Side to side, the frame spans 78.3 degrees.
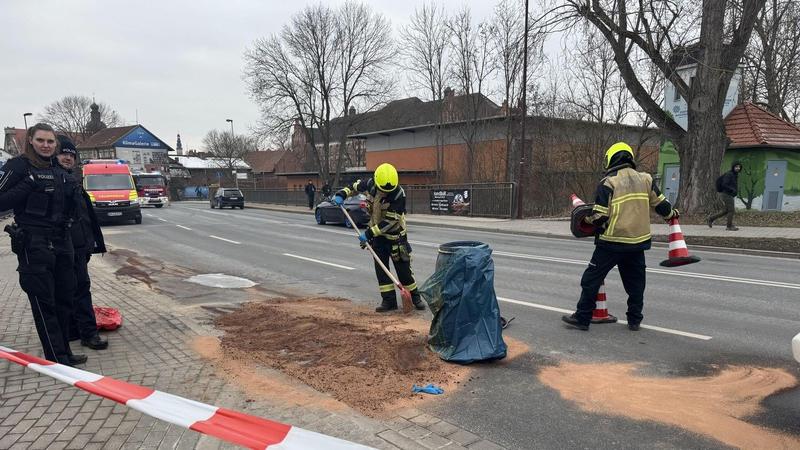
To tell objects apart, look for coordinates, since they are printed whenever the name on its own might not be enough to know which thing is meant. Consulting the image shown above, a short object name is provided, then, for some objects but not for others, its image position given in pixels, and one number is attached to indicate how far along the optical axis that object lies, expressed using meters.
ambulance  19.77
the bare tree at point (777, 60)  24.27
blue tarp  4.31
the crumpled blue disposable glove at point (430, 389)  3.75
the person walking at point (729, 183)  13.17
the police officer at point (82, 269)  4.66
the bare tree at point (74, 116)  71.50
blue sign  73.50
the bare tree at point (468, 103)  30.33
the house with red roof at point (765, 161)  20.98
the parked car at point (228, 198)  38.91
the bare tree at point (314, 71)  37.47
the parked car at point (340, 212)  17.52
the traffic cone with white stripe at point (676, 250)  5.33
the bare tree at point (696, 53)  15.99
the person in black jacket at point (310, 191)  35.59
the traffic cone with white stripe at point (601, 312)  5.61
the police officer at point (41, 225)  3.94
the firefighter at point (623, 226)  5.02
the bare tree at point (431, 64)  31.62
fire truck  35.09
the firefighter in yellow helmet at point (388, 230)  6.14
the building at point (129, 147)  72.00
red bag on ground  5.15
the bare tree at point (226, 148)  70.74
